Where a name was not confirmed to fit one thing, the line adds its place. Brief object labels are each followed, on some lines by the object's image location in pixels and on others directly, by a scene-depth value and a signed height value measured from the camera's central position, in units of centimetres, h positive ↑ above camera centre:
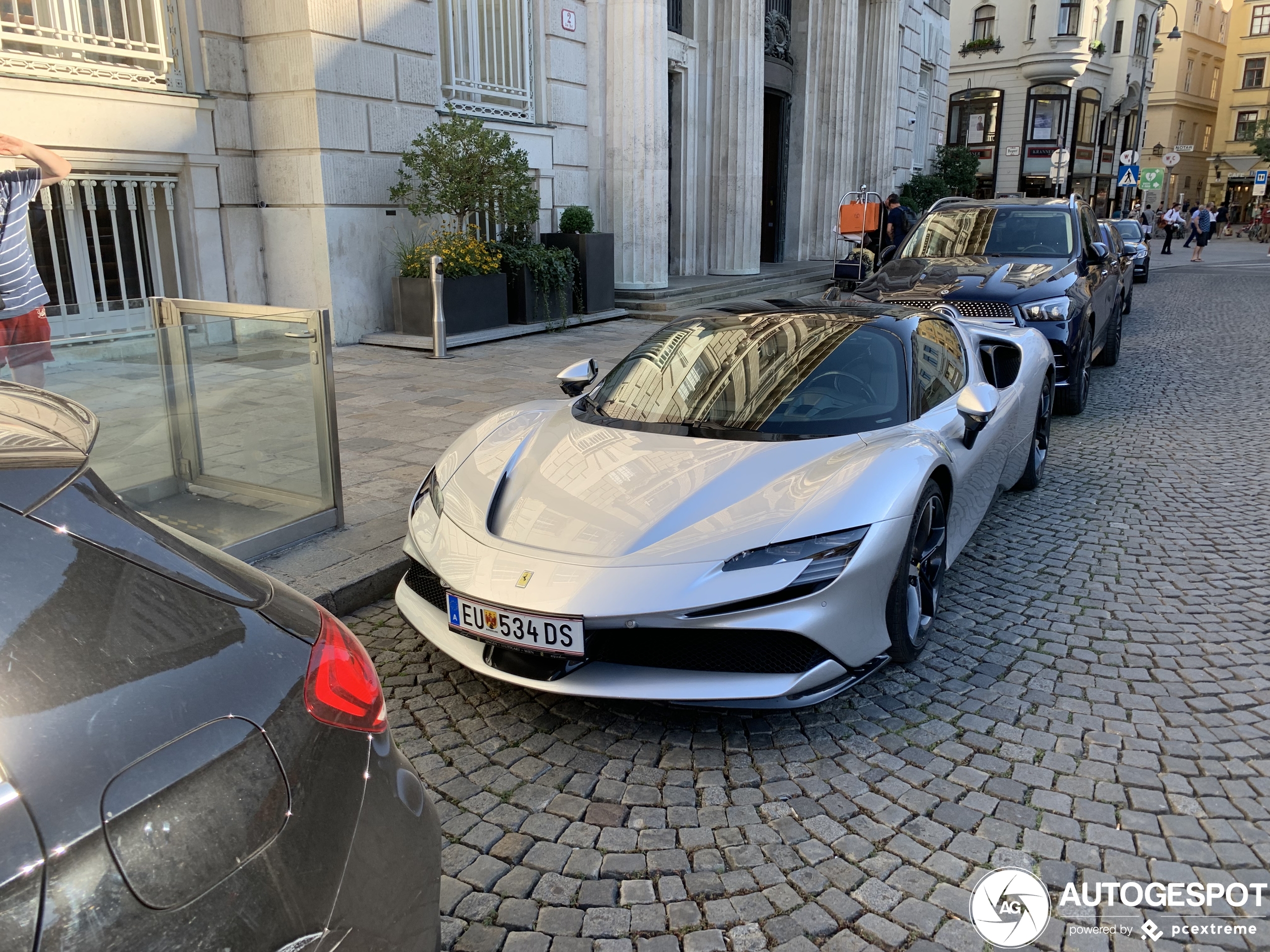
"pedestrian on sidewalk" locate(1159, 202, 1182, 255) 3788 +6
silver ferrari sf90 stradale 301 -100
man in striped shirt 502 -16
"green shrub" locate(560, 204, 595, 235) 1324 +12
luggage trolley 1559 -11
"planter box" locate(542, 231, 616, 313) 1322 -50
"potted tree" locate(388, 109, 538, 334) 1103 +32
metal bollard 1044 -95
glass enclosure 420 -86
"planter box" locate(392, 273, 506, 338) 1112 -87
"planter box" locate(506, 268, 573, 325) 1231 -96
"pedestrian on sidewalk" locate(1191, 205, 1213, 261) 3244 -11
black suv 804 -42
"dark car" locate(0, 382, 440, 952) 110 -68
